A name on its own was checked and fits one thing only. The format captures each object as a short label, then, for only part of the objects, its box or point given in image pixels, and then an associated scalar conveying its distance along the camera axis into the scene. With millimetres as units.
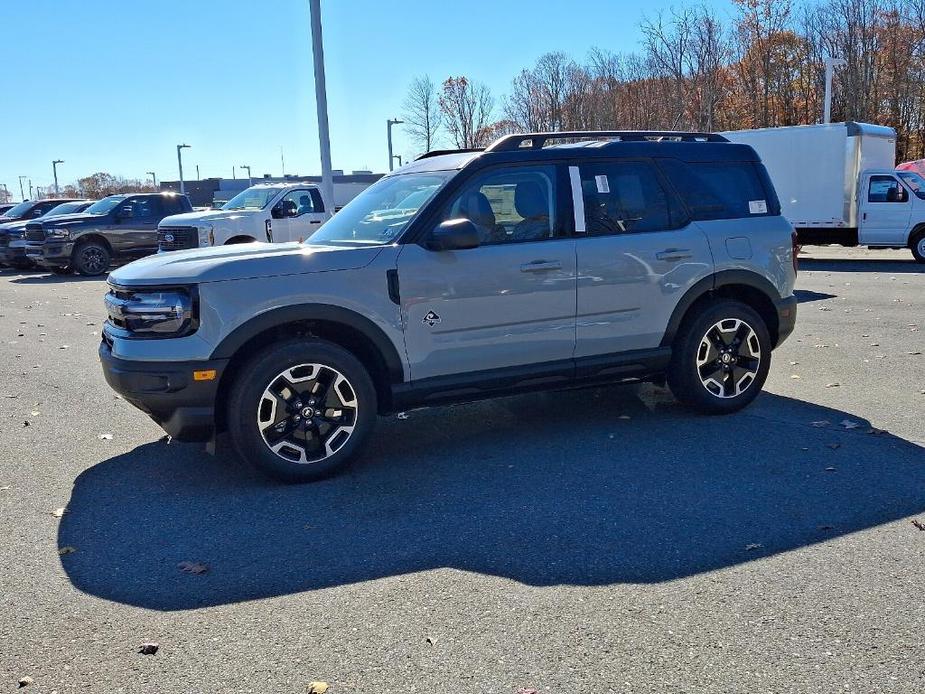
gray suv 4922
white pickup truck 15258
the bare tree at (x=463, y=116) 47969
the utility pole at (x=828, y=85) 29219
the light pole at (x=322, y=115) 15352
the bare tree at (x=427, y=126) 47938
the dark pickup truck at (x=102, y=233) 19859
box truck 18312
